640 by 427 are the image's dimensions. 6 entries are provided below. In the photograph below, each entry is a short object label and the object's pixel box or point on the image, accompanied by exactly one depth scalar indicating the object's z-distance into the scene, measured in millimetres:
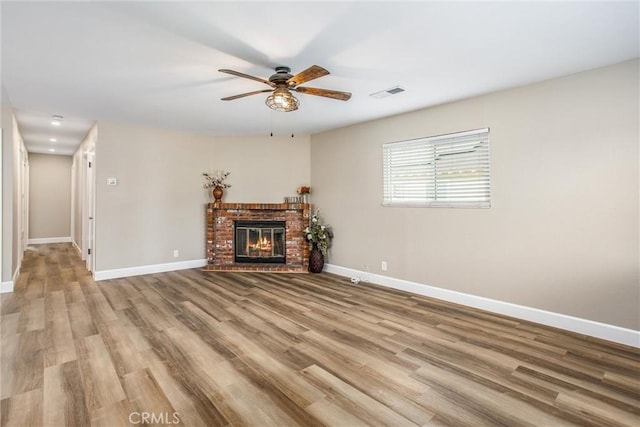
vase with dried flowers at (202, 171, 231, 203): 6133
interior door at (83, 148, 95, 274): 5258
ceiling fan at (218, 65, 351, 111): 2910
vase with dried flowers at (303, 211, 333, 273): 5648
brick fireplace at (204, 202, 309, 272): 5832
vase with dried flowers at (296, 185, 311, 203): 5988
